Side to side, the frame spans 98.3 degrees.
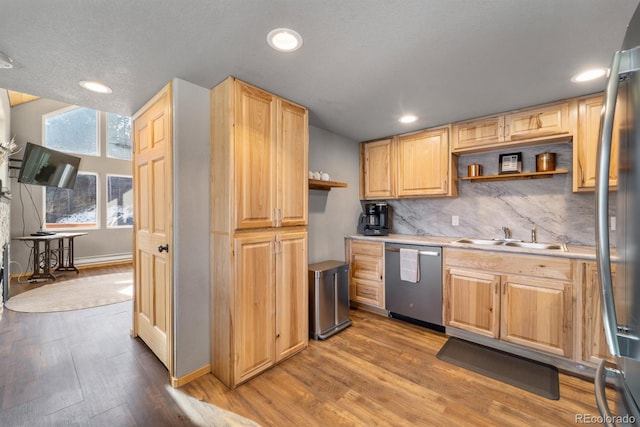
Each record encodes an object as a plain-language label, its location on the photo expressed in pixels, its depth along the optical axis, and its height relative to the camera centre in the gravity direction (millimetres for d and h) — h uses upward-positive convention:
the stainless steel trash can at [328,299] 2705 -867
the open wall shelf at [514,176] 2590 +367
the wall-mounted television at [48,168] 4383 +836
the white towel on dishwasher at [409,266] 2909 -559
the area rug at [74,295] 3539 -1132
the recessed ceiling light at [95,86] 1996 +971
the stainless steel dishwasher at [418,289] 2819 -812
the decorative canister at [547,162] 2615 +475
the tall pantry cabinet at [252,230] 1963 -118
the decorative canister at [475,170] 3016 +472
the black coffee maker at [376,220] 3514 -84
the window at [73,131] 5539 +1797
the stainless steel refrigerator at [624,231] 671 -53
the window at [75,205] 5598 +247
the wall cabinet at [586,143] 2264 +567
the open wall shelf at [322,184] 2816 +317
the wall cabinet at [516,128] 2393 +793
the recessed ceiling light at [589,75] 1874 +958
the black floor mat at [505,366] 2002 -1251
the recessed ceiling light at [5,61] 1607 +932
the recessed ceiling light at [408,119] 2801 +983
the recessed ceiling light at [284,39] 1462 +966
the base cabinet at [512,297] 2186 -745
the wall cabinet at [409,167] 3082 +561
